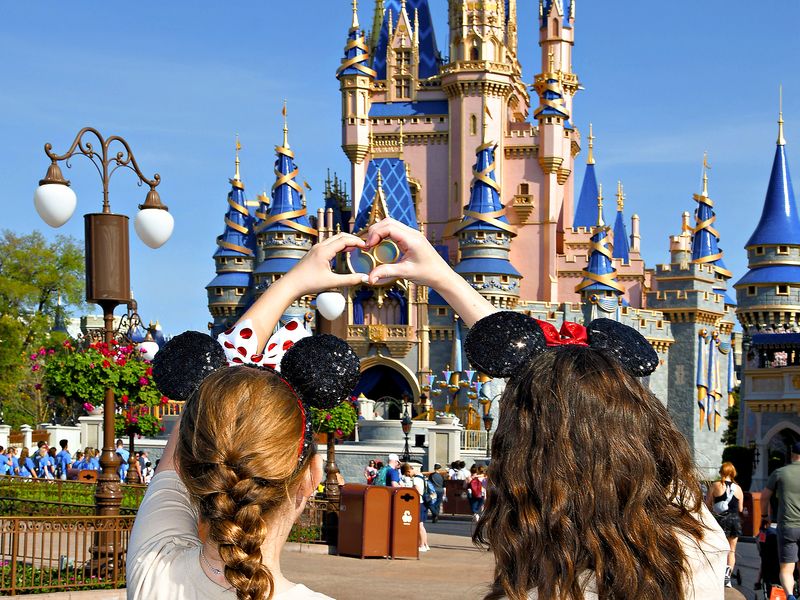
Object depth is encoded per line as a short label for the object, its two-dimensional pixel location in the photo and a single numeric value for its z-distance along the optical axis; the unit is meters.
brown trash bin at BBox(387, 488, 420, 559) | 14.61
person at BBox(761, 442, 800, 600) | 8.63
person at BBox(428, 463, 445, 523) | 22.89
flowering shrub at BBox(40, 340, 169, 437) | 17.70
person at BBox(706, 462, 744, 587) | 11.16
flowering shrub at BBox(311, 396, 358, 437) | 18.57
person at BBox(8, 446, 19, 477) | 22.34
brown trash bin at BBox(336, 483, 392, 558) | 14.62
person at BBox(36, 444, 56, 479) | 22.94
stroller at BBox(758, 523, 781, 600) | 9.05
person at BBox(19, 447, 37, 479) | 21.96
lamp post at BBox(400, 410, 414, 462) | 32.09
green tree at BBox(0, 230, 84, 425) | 46.25
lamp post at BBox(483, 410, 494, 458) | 41.66
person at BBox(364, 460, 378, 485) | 22.10
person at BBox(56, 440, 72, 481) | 22.64
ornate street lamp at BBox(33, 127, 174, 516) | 10.37
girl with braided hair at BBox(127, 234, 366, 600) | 2.09
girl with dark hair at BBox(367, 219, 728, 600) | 2.04
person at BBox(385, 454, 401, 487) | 18.86
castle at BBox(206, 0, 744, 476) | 49.06
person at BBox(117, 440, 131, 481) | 22.45
